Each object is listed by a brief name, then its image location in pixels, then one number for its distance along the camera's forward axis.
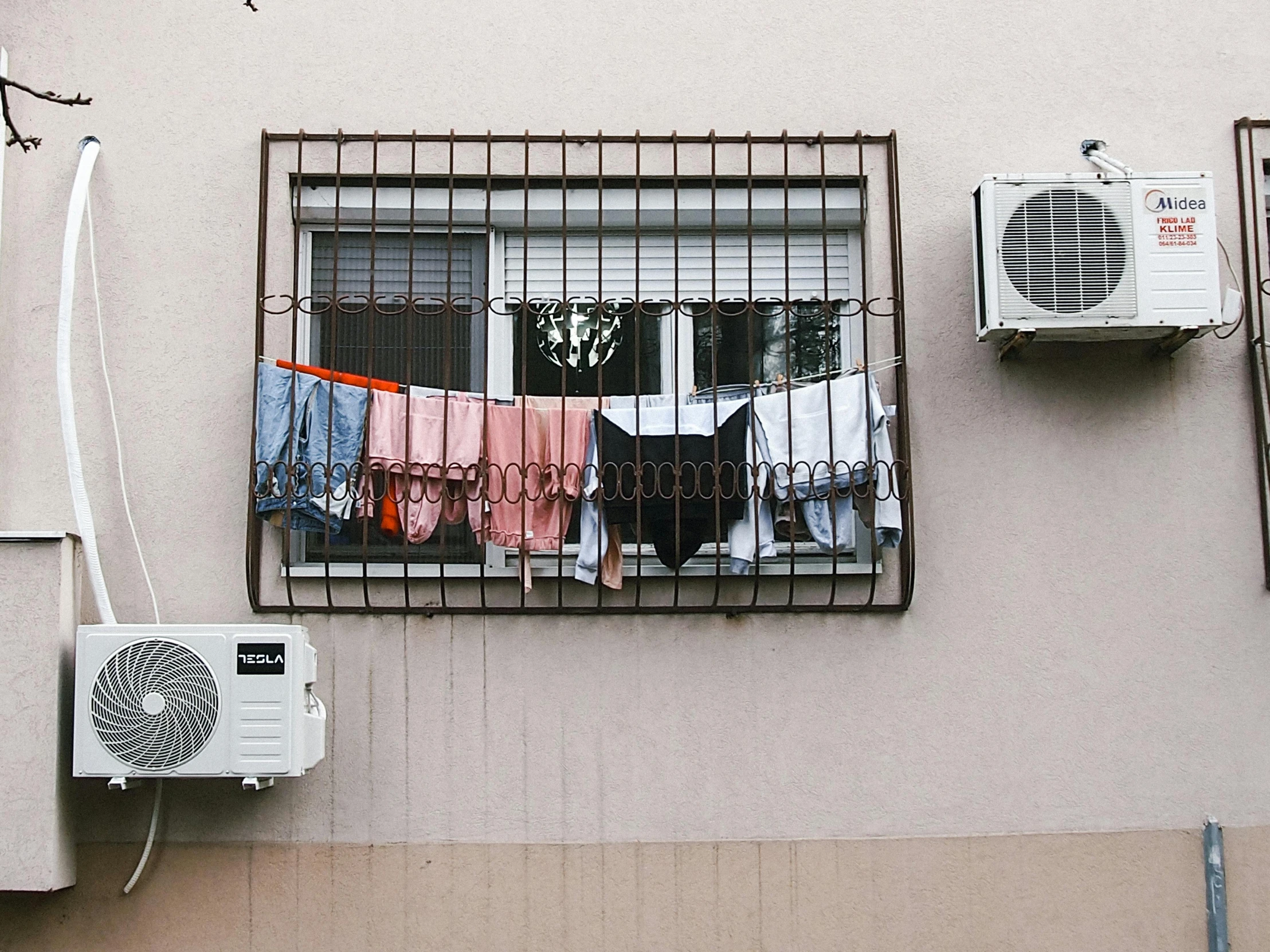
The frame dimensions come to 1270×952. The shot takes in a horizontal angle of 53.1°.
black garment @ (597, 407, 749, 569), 4.55
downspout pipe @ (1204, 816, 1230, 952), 4.49
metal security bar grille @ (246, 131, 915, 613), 4.57
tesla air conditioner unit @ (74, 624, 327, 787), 4.11
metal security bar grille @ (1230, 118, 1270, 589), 4.74
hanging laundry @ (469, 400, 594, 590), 4.58
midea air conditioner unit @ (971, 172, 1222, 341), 4.47
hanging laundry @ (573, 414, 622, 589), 4.56
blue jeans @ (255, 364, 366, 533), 4.52
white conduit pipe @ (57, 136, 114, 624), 4.43
